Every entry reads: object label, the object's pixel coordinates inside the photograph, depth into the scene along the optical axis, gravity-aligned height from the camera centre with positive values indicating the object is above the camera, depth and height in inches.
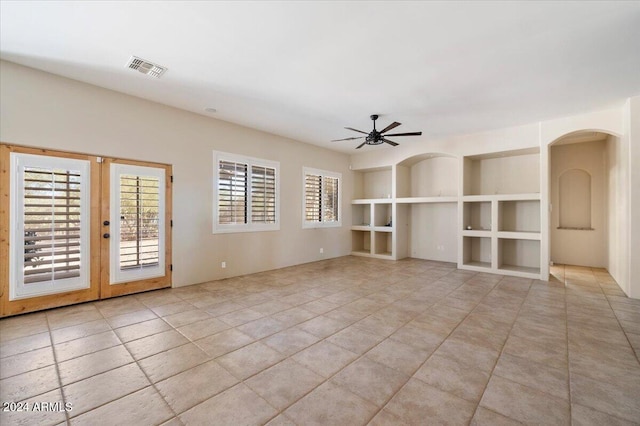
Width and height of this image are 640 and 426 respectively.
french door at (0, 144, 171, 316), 137.8 -7.3
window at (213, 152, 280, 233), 216.1 +17.1
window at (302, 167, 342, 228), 285.0 +17.8
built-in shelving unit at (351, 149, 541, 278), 246.4 +3.3
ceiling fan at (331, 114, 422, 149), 203.8 +56.4
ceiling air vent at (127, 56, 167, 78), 133.3 +72.7
